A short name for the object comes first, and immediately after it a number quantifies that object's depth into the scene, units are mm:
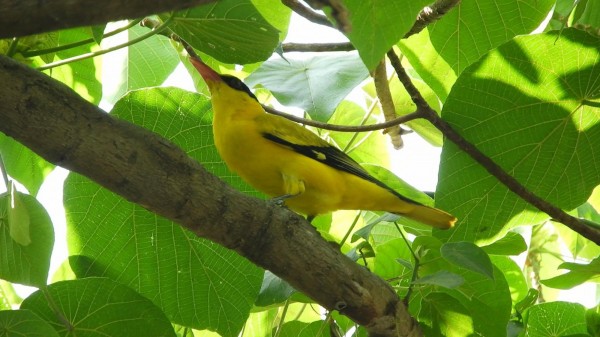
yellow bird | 6161
